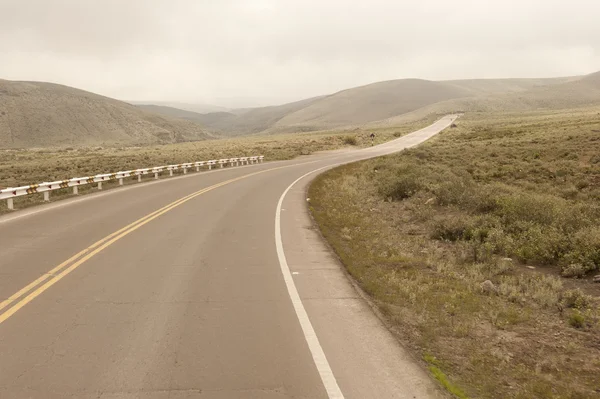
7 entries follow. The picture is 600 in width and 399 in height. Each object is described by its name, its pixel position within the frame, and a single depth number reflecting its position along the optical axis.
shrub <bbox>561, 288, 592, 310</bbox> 7.06
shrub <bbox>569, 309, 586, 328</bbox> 6.33
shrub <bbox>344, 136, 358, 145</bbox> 78.94
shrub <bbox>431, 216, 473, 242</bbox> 11.75
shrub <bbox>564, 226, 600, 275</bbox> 8.63
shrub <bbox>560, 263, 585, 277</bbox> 8.39
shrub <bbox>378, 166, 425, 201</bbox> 19.17
